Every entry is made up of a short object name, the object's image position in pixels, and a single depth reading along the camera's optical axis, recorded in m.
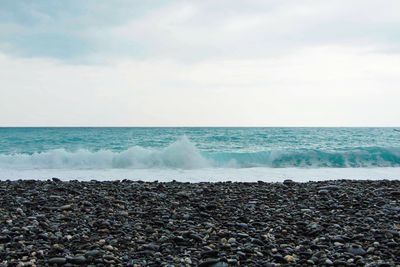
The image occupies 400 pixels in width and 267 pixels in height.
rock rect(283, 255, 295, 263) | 4.71
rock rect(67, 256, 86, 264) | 4.49
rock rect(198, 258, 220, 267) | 4.52
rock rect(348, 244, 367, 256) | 4.97
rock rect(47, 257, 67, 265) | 4.48
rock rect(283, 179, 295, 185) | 9.99
